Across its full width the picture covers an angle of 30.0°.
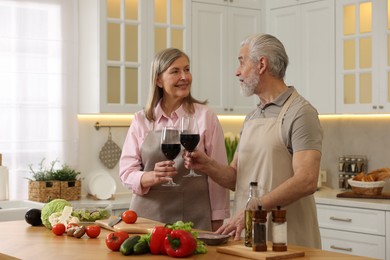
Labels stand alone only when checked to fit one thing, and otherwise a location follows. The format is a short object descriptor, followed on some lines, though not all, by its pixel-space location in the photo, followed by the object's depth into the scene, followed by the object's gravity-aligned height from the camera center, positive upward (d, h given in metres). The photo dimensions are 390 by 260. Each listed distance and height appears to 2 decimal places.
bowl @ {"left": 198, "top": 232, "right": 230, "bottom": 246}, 2.73 -0.43
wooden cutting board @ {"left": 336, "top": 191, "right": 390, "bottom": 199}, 5.10 -0.51
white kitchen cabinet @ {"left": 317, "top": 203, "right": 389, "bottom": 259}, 4.85 -0.73
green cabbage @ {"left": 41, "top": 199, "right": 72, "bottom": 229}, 3.19 -0.38
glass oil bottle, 2.61 -0.31
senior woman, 3.63 -0.16
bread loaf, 5.27 -0.38
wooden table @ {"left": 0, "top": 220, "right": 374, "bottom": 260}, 2.54 -0.46
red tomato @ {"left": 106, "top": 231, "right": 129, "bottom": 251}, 2.62 -0.42
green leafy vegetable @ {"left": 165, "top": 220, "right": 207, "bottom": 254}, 2.57 -0.39
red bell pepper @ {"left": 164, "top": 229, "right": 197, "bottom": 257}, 2.49 -0.41
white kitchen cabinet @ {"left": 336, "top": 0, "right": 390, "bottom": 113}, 5.22 +0.49
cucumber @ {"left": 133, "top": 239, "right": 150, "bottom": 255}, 2.54 -0.43
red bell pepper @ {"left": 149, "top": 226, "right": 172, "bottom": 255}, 2.55 -0.41
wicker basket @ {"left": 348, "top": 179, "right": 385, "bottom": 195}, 5.17 -0.46
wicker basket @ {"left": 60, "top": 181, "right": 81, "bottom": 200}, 5.09 -0.46
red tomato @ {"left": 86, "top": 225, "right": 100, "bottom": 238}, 2.93 -0.43
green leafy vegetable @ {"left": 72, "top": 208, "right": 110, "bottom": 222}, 3.28 -0.41
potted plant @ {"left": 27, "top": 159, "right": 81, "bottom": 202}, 5.03 -0.42
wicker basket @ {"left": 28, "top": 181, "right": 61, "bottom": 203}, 5.02 -0.46
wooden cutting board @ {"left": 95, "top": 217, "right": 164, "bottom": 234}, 2.99 -0.43
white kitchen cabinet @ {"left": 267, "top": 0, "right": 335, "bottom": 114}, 5.59 +0.61
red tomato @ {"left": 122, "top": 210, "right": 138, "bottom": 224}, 3.10 -0.40
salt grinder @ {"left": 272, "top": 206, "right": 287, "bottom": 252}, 2.51 -0.37
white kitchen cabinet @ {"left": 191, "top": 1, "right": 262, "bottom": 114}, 5.77 +0.58
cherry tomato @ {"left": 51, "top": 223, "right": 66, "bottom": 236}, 3.01 -0.43
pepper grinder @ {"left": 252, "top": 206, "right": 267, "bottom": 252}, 2.52 -0.37
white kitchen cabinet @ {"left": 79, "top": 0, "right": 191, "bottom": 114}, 5.19 +0.55
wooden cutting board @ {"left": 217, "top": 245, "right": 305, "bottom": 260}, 2.44 -0.44
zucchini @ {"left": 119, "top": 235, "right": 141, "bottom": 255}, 2.54 -0.43
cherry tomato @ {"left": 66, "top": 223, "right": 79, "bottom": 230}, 3.04 -0.42
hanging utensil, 5.61 -0.23
